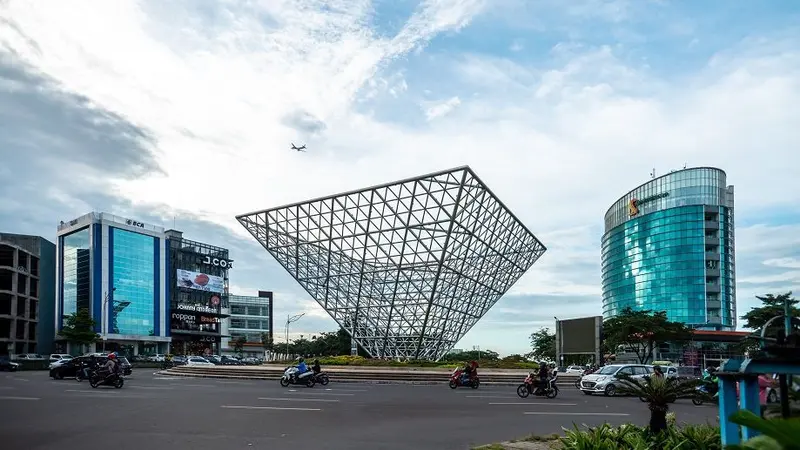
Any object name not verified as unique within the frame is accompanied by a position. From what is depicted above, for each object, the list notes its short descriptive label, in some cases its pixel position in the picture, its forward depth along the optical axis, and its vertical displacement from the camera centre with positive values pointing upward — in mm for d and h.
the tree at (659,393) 8812 -1656
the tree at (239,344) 107688 -11466
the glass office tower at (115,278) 82062 -57
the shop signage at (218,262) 108500 +2619
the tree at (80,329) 63312 -5162
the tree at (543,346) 85562 -9790
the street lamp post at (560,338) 67875 -6796
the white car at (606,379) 25516 -4279
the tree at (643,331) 55906 -4966
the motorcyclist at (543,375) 23094 -3666
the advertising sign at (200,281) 102812 -628
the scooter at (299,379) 27391 -4407
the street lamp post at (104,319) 81019 -5348
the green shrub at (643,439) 7630 -2064
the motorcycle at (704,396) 8308 -1644
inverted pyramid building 43781 +350
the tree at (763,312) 39188 -2421
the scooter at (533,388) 23203 -4117
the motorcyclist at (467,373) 28344 -4334
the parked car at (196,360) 53469 -7185
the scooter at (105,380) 24203 -3922
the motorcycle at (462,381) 28328 -4682
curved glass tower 96000 +4013
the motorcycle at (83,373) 30891 -4640
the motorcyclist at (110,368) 24219 -3441
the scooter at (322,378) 28409 -4572
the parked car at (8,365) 46438 -6345
